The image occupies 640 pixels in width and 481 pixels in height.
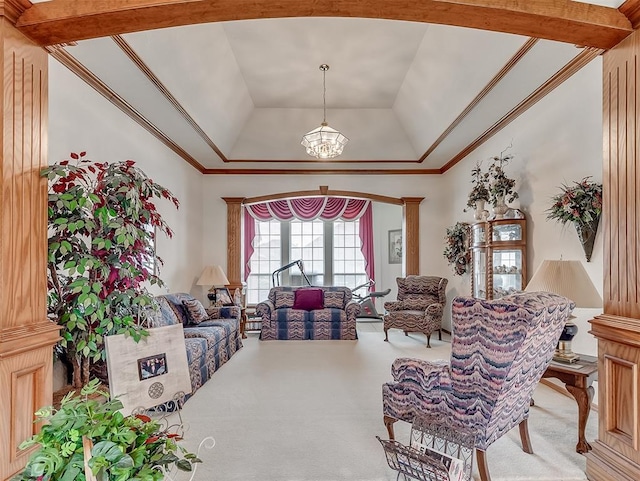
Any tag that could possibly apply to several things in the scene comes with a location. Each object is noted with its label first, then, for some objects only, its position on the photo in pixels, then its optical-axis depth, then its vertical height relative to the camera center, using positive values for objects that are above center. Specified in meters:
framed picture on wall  8.58 -0.03
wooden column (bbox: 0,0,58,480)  1.75 -0.01
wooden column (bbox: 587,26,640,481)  1.97 -0.20
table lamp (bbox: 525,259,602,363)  2.59 -0.29
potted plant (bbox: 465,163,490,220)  4.73 +0.61
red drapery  8.52 +0.72
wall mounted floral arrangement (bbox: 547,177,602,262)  3.06 +0.30
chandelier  4.71 +1.32
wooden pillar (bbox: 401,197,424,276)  7.06 +0.24
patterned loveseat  6.11 -1.28
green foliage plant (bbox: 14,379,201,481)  0.90 -0.51
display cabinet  4.16 -0.14
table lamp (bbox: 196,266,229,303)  5.85 -0.51
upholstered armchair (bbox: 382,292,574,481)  1.92 -0.66
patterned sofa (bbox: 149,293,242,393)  3.76 -1.04
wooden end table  2.48 -0.94
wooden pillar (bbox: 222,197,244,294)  6.99 +0.10
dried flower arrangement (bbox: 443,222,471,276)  5.83 -0.05
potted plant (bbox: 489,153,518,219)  4.28 +0.63
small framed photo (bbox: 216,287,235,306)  6.03 -0.86
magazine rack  1.85 -1.09
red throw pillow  6.28 -0.93
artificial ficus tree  2.17 -0.07
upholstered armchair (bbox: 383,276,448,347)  5.77 -0.99
